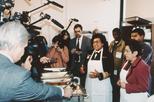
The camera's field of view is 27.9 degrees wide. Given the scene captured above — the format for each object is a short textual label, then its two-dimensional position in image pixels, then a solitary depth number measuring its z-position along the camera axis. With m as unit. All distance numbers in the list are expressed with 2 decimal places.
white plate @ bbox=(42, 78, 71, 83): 2.91
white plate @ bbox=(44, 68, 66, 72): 3.20
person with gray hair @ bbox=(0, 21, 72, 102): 1.70
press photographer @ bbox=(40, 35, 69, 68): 4.82
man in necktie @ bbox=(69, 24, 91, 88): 5.34
